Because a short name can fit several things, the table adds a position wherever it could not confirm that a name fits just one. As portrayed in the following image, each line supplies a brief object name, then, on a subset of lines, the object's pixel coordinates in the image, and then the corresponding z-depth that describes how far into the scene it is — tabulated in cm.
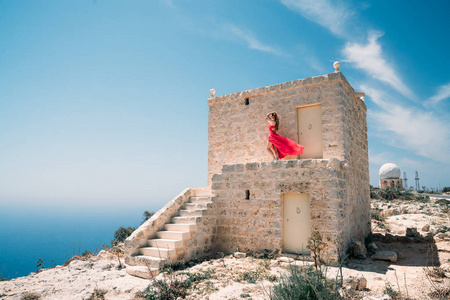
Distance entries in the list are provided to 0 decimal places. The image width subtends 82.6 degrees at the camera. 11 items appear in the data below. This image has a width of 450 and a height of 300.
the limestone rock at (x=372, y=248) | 787
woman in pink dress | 809
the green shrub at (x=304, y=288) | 318
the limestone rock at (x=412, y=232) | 922
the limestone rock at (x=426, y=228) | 1026
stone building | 673
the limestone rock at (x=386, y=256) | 691
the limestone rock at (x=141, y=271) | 576
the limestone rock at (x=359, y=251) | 714
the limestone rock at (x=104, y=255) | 747
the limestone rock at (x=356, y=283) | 470
